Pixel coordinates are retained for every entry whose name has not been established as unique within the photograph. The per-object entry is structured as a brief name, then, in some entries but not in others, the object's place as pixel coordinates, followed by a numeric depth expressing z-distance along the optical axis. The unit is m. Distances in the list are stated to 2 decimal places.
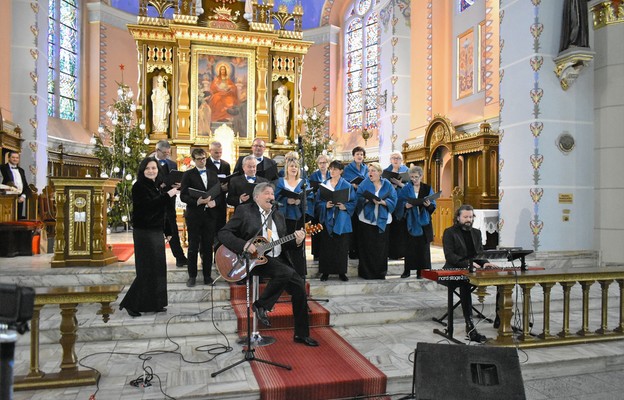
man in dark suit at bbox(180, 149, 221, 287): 5.85
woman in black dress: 5.03
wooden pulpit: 6.15
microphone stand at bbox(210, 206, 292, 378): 4.01
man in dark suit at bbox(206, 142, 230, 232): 6.17
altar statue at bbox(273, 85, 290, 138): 13.44
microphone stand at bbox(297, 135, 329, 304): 4.51
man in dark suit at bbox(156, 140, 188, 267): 6.19
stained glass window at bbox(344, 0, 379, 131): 17.33
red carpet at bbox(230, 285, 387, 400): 3.70
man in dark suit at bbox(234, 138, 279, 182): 6.49
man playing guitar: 4.46
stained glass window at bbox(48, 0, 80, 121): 14.10
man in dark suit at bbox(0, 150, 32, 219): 8.13
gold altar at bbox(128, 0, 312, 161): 12.68
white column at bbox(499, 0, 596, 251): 8.42
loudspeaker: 2.93
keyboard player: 5.26
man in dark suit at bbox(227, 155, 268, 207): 5.88
